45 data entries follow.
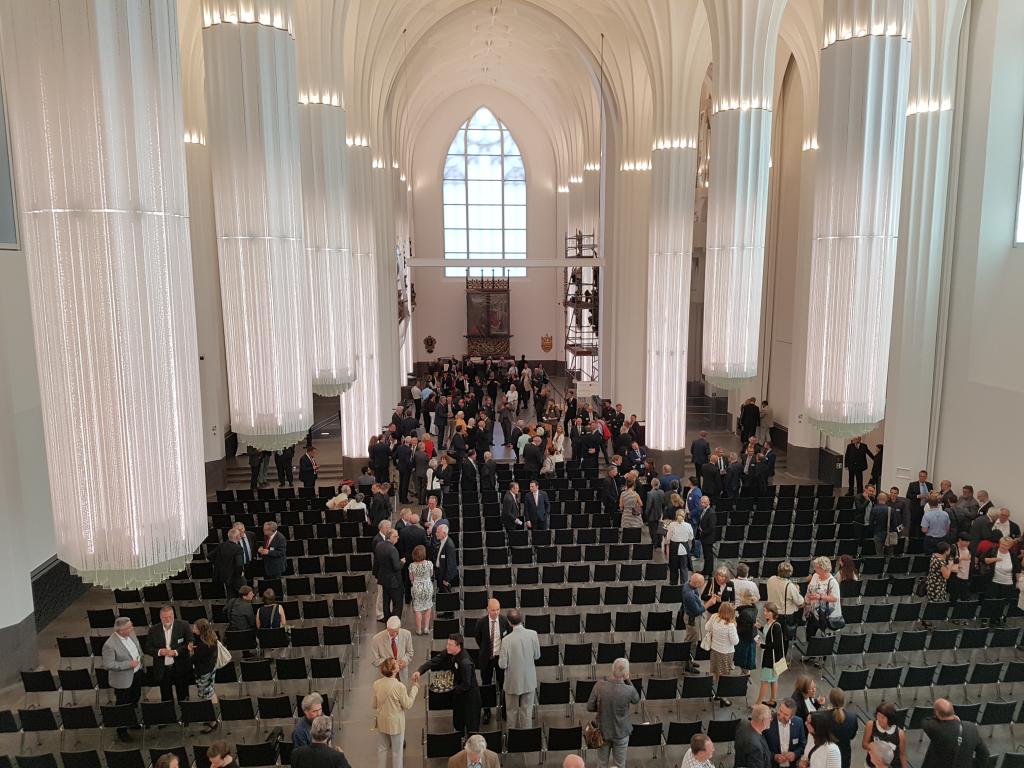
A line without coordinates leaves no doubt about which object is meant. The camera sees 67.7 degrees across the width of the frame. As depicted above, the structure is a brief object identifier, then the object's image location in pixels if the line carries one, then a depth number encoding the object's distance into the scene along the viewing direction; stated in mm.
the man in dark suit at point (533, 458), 15016
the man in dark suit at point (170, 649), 7609
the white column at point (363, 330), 17453
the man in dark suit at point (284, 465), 16750
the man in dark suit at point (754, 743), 5695
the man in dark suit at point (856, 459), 15734
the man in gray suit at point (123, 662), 7461
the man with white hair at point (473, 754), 5414
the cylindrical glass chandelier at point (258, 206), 8742
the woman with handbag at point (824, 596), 8703
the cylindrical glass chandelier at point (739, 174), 13703
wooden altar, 39531
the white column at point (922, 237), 13664
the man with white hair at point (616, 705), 6598
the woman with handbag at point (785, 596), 8664
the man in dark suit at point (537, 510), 12055
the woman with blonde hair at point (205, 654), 7480
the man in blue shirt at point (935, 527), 11266
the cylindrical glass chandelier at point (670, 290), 18438
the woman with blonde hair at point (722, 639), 7836
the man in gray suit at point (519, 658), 7328
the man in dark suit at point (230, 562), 9633
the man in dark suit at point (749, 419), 20188
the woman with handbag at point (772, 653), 7852
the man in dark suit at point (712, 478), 13914
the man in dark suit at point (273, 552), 10070
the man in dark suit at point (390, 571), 9414
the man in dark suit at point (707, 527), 10984
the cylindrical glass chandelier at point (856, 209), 9234
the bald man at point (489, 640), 7793
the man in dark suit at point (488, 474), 14891
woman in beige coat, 6570
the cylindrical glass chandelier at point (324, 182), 13586
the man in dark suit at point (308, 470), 15172
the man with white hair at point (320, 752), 5508
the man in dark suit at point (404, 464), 15289
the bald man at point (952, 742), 5883
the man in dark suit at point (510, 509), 11672
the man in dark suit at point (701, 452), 15297
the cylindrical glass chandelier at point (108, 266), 4953
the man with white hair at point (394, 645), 7227
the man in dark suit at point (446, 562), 9977
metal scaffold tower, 28703
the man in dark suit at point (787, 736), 6023
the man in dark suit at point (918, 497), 12297
